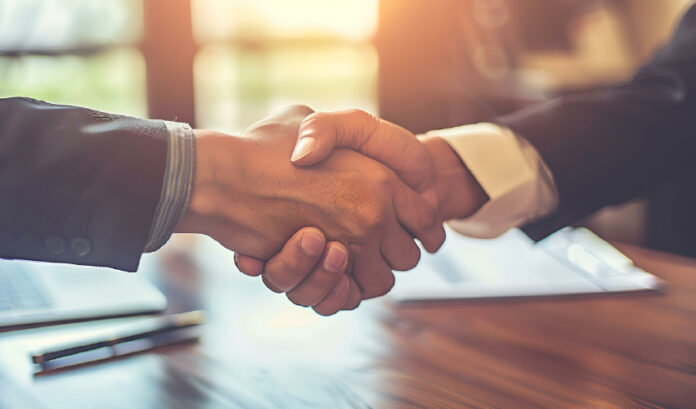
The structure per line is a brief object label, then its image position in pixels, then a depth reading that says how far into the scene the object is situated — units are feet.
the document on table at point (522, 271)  2.83
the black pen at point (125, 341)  2.10
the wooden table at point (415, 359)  1.87
